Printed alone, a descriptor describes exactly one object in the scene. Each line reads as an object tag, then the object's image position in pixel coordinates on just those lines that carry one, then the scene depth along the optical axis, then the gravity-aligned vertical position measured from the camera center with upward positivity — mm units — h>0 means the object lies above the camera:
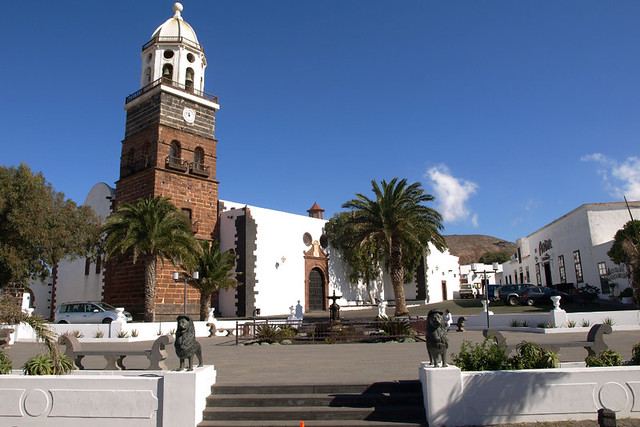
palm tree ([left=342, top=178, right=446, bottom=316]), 24281 +4000
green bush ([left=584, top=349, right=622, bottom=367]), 7199 -1033
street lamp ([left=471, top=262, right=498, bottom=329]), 18297 +1249
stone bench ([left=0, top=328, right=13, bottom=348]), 11528 -574
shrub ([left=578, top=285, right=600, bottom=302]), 25922 -19
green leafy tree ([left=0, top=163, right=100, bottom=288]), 22438 +4135
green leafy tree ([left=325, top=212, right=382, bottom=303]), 34812 +3742
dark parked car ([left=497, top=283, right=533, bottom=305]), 27094 +142
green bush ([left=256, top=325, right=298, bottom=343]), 15984 -1069
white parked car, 20641 -208
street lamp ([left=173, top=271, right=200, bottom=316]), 19856 +1266
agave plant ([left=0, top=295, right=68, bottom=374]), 7512 -409
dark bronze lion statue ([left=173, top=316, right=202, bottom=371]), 6773 -481
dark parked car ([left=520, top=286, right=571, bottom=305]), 25797 -54
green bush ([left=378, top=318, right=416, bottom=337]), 15984 -1018
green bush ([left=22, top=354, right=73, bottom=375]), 7445 -902
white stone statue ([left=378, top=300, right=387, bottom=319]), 23856 -451
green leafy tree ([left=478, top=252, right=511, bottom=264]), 85406 +7146
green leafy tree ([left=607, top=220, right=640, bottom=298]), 19281 +1870
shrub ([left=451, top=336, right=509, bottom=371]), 6977 -940
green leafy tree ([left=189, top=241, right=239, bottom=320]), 22078 +1415
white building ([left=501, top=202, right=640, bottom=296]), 27312 +3077
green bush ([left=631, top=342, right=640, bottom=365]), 7183 -989
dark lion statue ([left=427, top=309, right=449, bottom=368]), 6582 -537
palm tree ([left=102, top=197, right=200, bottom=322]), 20750 +3108
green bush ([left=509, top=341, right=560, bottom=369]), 7062 -970
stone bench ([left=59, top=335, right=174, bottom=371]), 8141 -806
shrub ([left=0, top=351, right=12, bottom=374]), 7714 -894
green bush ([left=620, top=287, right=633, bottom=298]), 23594 -76
